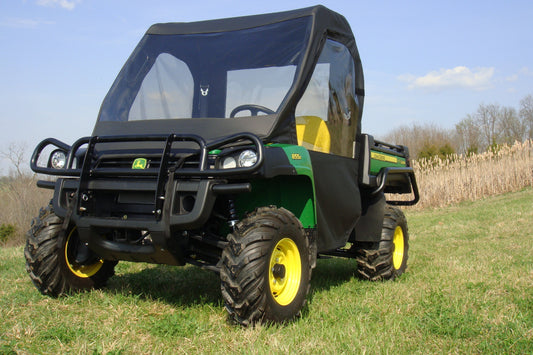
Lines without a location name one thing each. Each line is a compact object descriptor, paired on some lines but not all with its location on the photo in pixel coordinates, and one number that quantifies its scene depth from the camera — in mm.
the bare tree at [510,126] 54406
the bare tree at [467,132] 55875
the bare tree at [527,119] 54062
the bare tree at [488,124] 56594
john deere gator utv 3672
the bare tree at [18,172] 20983
